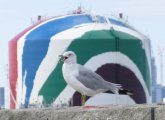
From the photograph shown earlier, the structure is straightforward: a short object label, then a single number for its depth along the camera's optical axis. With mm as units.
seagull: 15042
